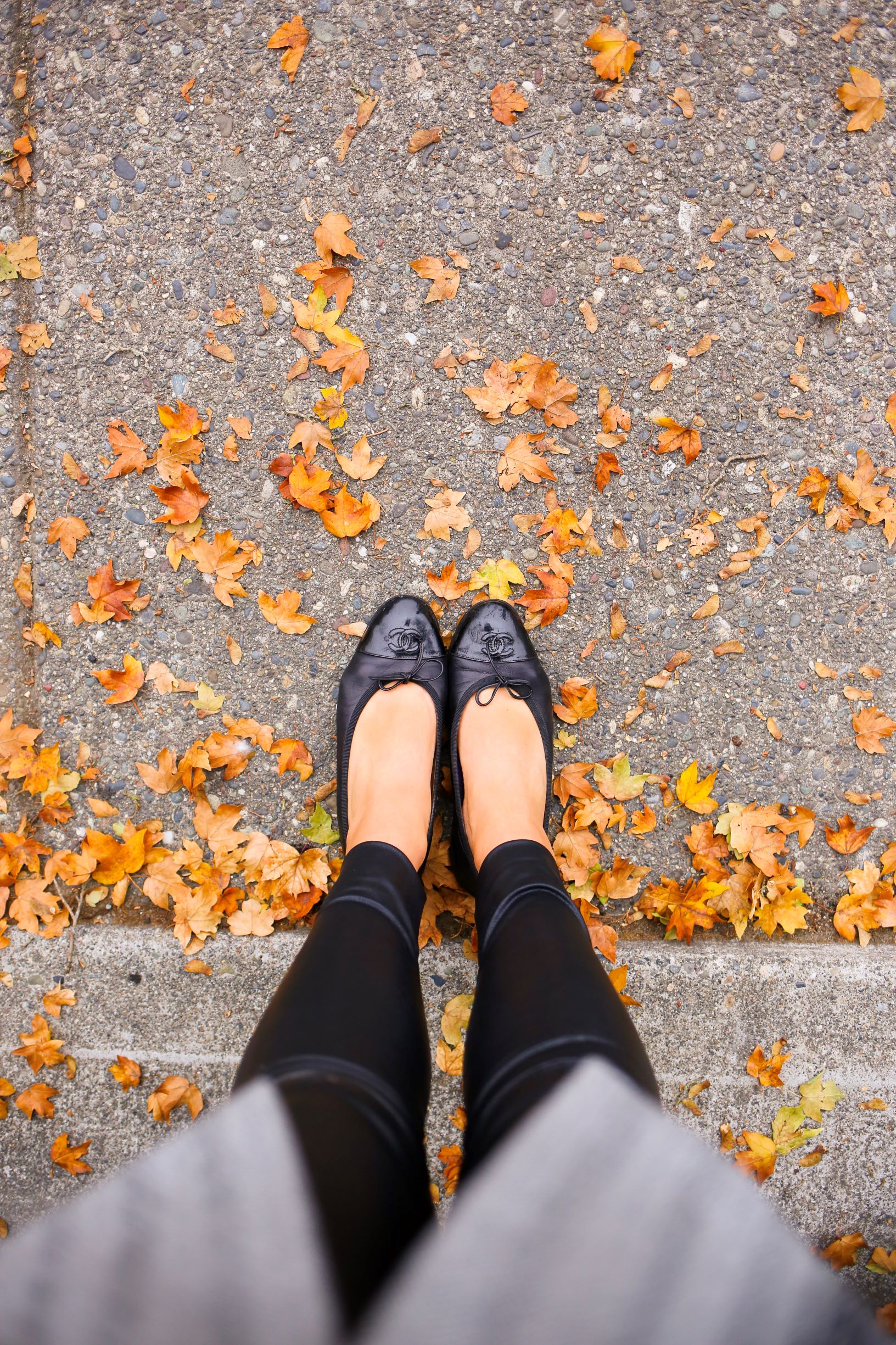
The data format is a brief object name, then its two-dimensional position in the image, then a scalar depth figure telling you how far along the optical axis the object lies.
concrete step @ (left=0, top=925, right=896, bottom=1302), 0.80
